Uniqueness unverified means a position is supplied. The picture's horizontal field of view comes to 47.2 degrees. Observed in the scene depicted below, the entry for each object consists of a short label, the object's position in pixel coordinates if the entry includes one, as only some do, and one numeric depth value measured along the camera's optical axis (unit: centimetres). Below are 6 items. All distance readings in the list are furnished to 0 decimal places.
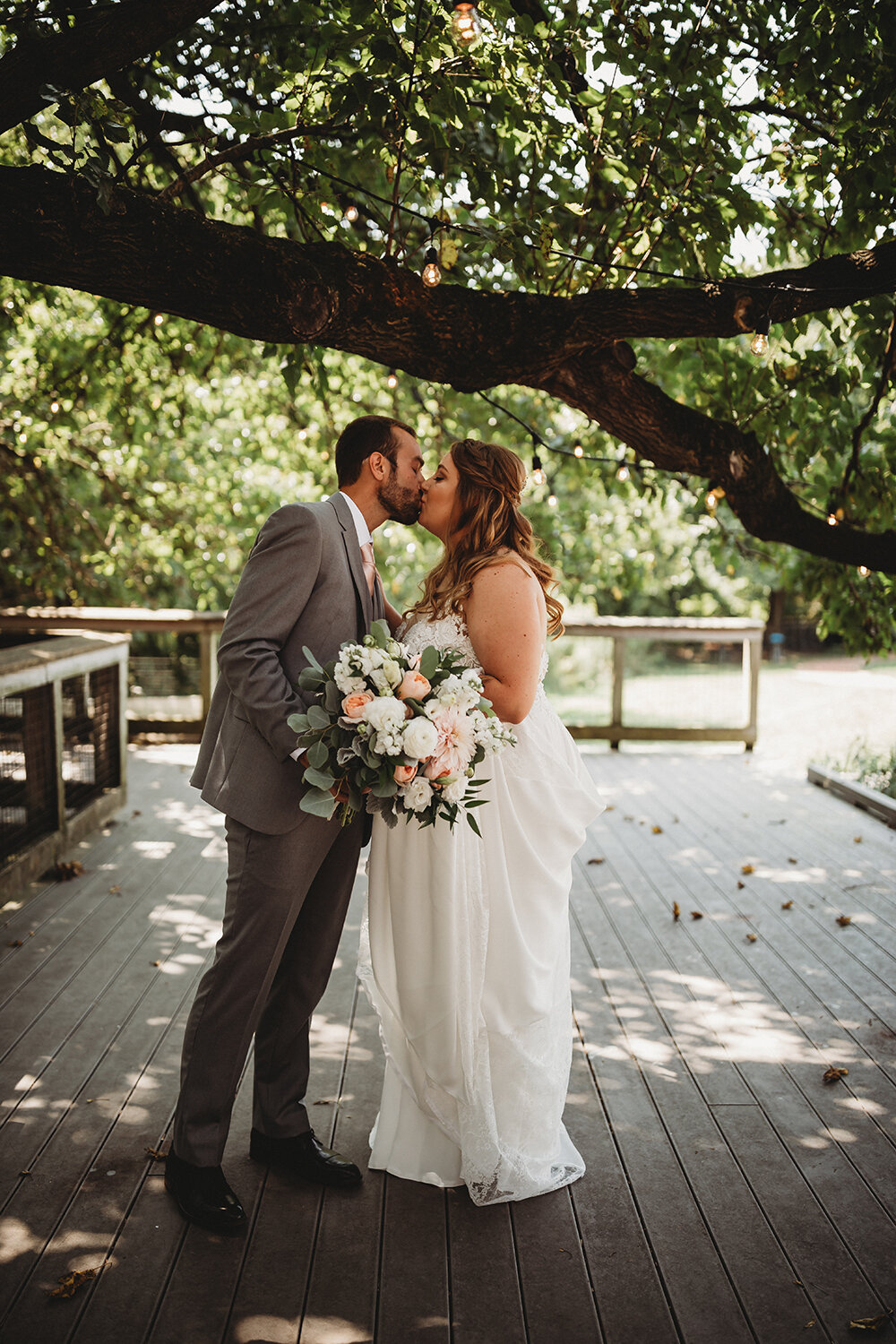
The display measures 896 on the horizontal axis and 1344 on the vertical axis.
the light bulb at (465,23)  339
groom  274
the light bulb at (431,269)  349
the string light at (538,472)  505
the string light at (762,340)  375
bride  295
